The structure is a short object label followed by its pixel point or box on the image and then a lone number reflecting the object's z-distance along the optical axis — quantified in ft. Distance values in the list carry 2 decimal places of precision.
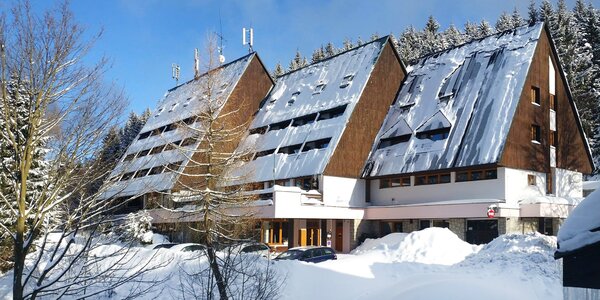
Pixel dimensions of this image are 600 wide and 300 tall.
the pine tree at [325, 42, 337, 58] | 323.45
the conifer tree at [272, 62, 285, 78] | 306.51
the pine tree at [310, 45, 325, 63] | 315.82
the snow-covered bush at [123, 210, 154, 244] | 36.94
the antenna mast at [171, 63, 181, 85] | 190.84
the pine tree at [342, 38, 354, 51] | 328.21
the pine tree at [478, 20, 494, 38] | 251.03
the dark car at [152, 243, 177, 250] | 92.53
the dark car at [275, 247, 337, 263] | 80.02
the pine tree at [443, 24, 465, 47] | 234.38
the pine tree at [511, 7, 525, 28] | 247.93
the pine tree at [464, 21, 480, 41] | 255.00
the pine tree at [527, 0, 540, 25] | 234.99
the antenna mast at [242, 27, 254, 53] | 171.42
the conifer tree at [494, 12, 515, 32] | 250.74
